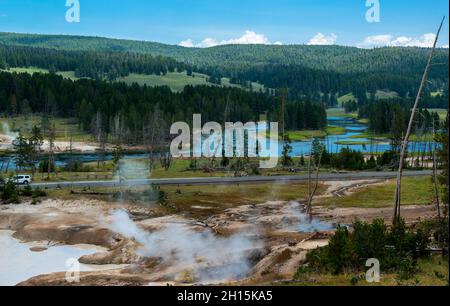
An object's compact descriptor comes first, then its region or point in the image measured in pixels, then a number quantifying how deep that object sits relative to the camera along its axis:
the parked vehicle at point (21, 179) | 72.88
